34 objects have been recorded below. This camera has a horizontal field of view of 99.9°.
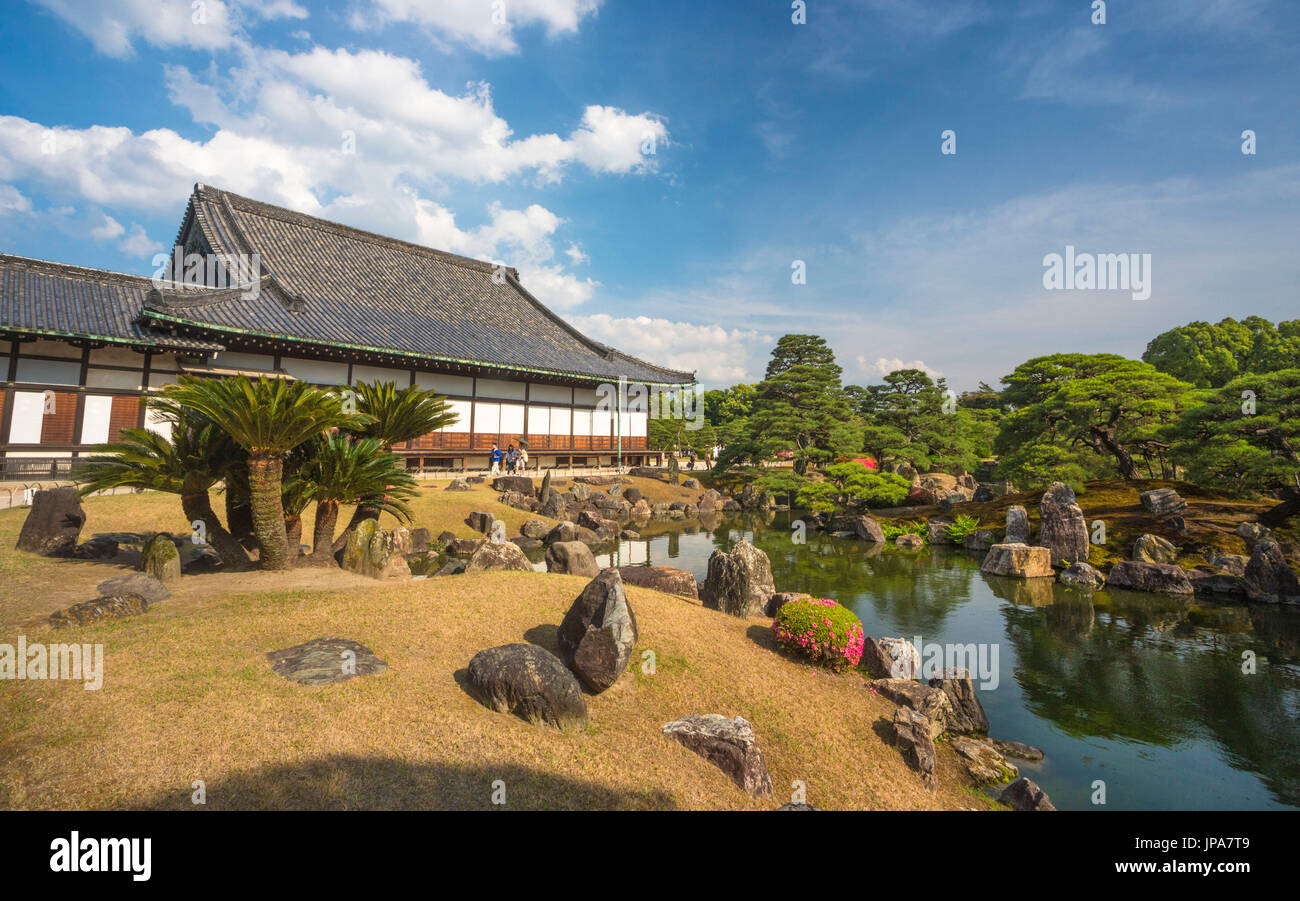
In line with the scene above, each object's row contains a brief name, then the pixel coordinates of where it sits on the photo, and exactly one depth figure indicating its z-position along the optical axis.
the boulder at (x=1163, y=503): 19.08
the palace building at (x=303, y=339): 17.50
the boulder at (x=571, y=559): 13.28
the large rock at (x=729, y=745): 6.29
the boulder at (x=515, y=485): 25.58
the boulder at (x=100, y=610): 7.23
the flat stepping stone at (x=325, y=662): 6.38
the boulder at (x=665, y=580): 12.37
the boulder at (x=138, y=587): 8.16
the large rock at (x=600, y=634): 7.27
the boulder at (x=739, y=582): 11.18
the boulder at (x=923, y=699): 8.61
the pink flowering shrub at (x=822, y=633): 9.27
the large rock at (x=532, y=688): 6.27
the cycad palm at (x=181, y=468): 9.97
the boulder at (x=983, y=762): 7.42
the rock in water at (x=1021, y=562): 18.14
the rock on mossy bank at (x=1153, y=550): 17.22
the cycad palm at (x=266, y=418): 9.12
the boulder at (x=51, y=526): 10.80
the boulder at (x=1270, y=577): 14.41
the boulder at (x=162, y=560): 9.52
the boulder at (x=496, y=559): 12.55
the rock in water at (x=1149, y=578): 15.84
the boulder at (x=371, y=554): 11.09
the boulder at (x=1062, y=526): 18.67
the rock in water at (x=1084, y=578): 16.95
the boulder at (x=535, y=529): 21.53
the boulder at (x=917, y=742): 7.28
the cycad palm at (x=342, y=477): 10.94
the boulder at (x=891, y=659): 9.56
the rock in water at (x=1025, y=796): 6.59
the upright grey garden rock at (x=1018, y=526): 20.86
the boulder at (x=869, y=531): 24.44
